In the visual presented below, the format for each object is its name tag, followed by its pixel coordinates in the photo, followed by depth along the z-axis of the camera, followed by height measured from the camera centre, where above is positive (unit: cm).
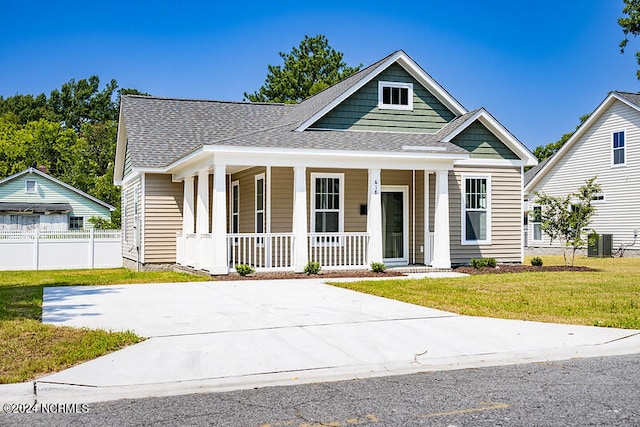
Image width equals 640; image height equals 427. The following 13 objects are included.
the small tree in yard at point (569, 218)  2038 +31
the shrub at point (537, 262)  2045 -104
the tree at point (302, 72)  5034 +1205
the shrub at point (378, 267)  1761 -101
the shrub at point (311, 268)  1716 -100
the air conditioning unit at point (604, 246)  2920 -79
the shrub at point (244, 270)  1680 -102
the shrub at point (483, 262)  1939 -99
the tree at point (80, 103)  7127 +1361
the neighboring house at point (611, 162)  2855 +298
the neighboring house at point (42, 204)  3828 +153
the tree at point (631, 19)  3431 +1070
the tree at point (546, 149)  5496 +670
